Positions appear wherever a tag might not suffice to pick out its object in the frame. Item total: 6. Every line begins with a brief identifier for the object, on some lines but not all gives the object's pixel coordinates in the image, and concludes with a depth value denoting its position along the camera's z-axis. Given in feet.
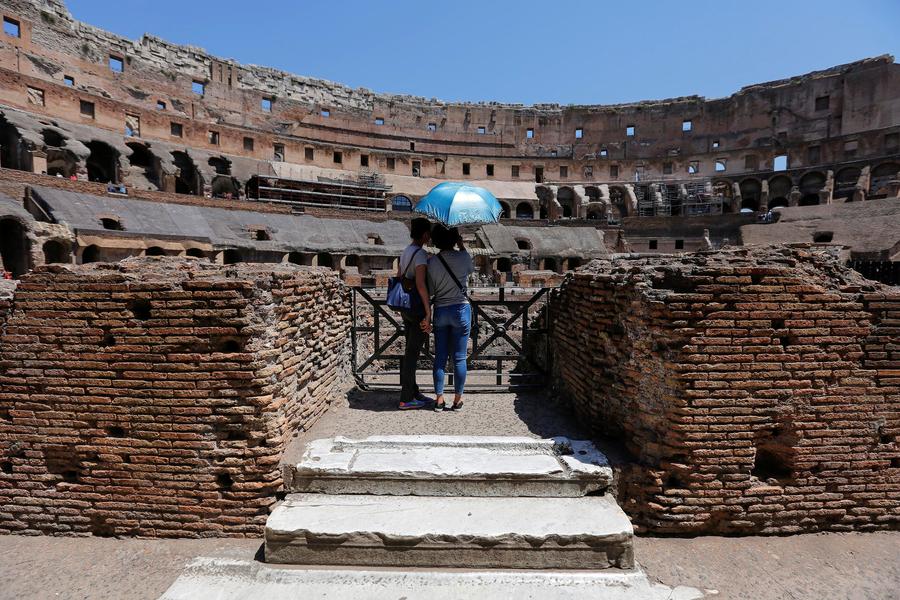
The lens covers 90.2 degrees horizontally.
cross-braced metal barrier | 21.53
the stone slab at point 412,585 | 10.03
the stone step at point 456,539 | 10.75
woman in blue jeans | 17.44
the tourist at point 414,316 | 17.12
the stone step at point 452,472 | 12.37
